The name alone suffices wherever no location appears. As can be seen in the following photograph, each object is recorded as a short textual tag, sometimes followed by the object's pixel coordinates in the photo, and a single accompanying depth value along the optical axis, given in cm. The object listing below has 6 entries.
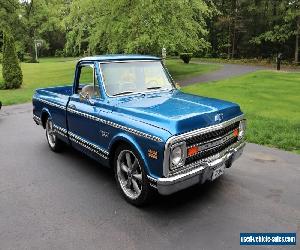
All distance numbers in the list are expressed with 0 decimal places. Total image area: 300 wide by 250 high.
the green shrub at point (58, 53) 6627
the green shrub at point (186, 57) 3501
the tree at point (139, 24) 1941
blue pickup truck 443
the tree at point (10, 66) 1967
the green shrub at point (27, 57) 5566
